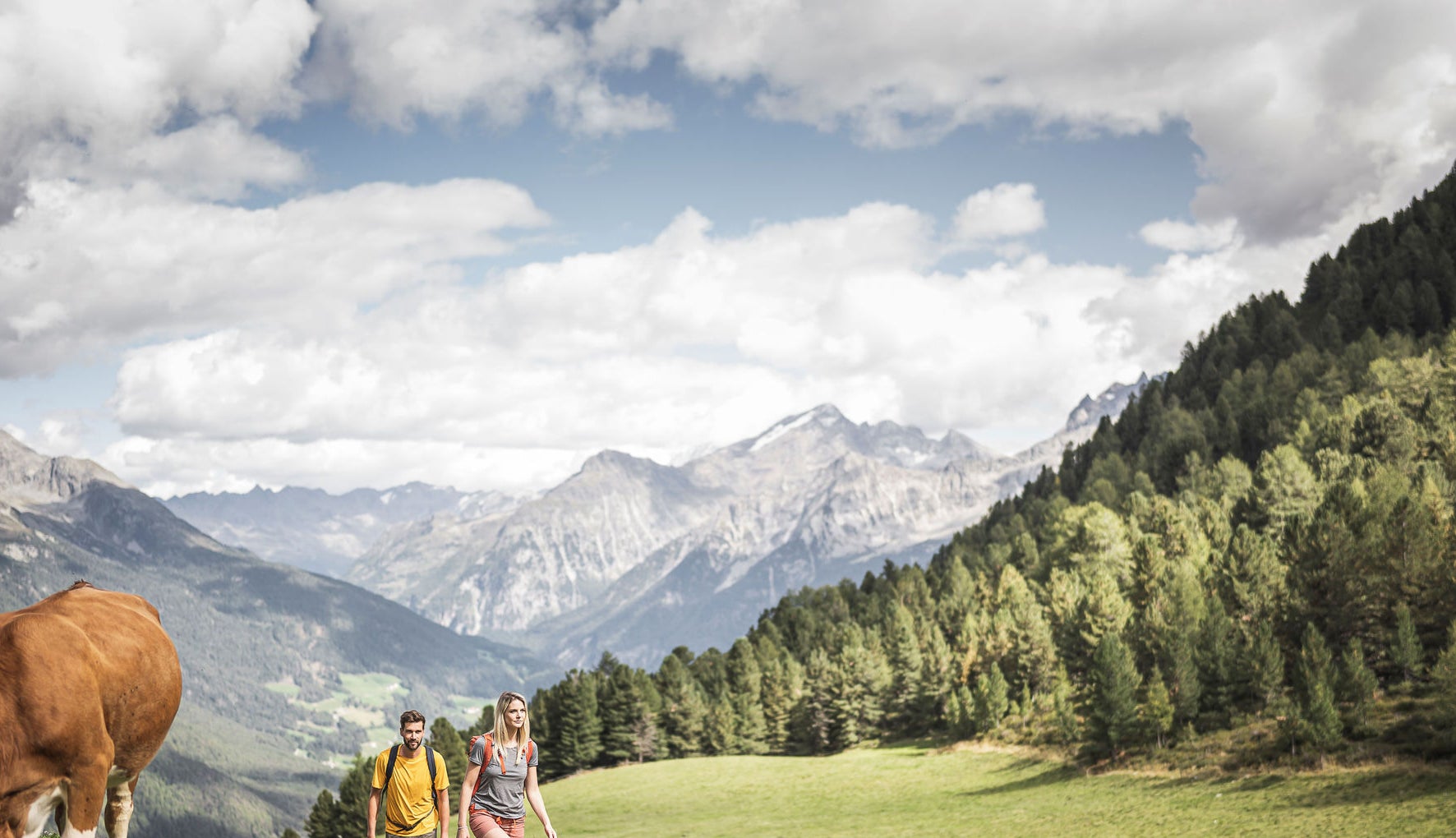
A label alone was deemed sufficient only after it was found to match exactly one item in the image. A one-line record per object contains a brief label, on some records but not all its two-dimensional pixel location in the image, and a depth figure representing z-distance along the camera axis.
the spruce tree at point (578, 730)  141.12
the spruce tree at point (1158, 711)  80.19
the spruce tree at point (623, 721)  142.62
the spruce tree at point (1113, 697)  82.44
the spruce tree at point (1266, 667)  78.19
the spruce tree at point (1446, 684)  59.97
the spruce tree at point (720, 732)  142.62
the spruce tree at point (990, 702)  106.75
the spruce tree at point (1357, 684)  69.69
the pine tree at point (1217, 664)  82.25
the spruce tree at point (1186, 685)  82.38
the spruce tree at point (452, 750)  119.31
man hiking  17.89
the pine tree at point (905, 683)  130.88
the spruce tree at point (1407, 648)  75.19
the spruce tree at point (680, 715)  145.00
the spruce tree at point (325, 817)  112.04
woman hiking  17.86
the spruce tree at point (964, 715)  109.44
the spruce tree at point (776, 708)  144.88
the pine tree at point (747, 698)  144.62
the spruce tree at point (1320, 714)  65.88
